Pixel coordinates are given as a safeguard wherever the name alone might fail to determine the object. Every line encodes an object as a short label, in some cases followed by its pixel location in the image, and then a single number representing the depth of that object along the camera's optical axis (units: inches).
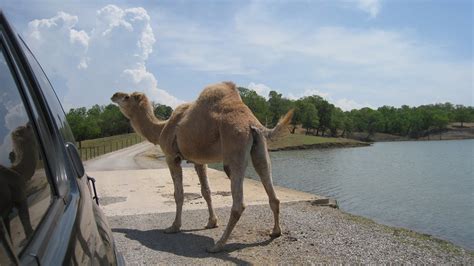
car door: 51.5
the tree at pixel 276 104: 4357.8
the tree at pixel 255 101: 3969.0
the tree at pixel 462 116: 5502.0
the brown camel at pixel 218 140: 301.9
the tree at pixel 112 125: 3497.8
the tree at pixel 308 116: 4375.0
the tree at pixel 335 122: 4655.5
